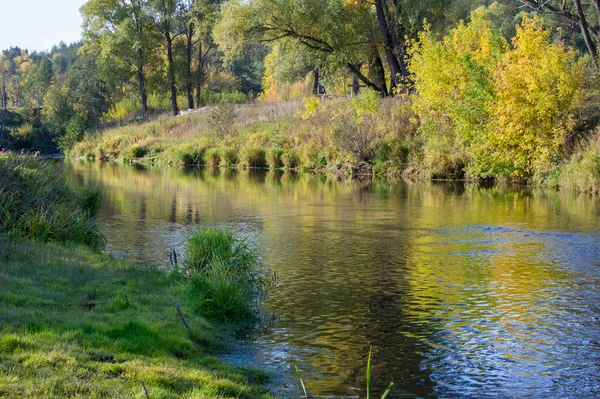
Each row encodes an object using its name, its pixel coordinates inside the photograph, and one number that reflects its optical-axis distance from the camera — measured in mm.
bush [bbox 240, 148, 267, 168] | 51062
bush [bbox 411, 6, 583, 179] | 32719
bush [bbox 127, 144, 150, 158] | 62312
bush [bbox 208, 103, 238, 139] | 56278
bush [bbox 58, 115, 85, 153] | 70188
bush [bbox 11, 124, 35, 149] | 71500
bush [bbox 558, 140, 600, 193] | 30438
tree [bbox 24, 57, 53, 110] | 83438
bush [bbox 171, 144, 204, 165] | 55844
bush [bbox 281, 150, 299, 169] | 48531
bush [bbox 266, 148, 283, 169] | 49541
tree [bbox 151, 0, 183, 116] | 66188
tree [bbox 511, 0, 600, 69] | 30398
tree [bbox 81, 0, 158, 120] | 65688
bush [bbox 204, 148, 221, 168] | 53844
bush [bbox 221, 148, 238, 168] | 53031
